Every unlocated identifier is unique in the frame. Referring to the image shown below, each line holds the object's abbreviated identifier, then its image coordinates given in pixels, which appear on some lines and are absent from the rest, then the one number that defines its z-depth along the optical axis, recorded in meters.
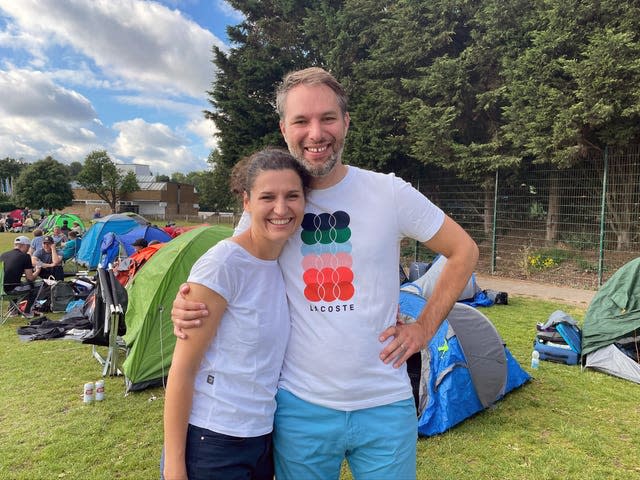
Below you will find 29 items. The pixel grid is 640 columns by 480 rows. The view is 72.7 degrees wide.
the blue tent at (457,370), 3.91
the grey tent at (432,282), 7.07
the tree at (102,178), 44.03
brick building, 53.41
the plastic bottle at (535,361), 5.34
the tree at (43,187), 42.84
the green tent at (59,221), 18.68
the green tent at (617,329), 5.06
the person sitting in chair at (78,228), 15.89
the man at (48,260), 9.04
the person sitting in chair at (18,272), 7.91
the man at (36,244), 9.94
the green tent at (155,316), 4.77
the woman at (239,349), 1.42
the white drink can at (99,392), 4.66
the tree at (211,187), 25.90
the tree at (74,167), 100.19
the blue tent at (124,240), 11.67
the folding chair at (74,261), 13.12
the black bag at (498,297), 8.93
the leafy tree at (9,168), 72.32
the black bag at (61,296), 8.24
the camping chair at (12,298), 7.61
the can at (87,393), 4.60
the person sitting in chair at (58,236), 13.90
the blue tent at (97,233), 12.73
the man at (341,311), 1.50
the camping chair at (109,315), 5.07
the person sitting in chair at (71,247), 13.34
